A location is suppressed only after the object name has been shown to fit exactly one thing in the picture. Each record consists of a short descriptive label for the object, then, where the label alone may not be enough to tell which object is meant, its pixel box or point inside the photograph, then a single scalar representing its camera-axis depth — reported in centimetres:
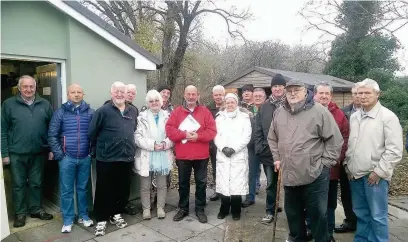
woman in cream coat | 448
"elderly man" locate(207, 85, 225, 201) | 506
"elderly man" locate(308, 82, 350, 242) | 371
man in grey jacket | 320
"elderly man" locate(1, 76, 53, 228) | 418
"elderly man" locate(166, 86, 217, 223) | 437
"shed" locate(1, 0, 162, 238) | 416
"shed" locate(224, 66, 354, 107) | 1368
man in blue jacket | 412
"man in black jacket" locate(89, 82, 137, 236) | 412
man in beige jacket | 315
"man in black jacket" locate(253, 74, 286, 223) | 431
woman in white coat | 434
